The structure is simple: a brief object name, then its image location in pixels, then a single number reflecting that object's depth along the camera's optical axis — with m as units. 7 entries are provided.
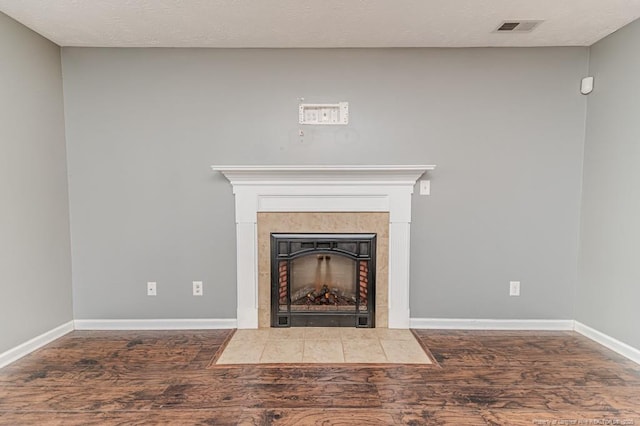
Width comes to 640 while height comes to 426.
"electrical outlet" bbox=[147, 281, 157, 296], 3.06
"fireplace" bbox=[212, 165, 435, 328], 2.97
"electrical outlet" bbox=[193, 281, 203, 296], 3.07
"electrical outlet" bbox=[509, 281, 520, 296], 3.05
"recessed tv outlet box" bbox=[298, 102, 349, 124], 2.96
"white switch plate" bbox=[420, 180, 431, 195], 3.01
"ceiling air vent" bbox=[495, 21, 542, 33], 2.47
